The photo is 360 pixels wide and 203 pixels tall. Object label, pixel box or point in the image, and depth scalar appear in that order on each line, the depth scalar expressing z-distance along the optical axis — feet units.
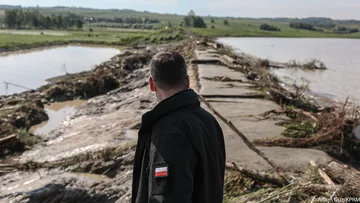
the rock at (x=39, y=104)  46.07
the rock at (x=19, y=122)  37.12
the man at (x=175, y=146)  7.22
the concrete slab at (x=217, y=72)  51.12
